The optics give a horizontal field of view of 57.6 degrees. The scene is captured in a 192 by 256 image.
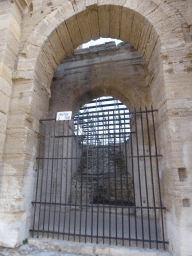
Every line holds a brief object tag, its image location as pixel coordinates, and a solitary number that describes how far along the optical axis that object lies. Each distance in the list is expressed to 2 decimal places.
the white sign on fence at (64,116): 3.89
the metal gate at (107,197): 3.43
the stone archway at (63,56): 3.31
